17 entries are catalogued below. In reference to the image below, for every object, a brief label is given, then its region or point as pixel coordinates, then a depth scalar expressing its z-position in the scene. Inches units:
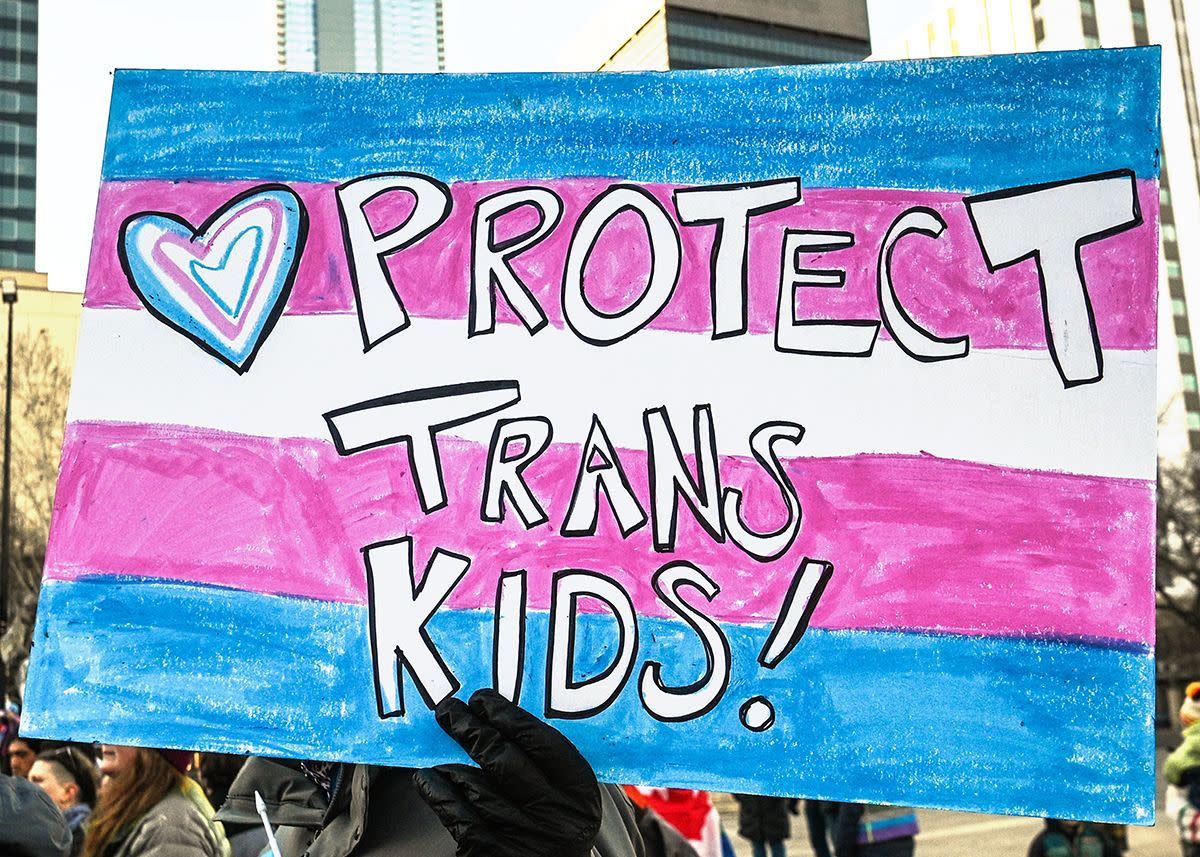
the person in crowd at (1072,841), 280.4
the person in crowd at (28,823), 83.0
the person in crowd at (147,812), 127.3
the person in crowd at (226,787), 142.5
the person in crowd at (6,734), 309.0
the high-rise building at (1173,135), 2513.5
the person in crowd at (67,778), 187.8
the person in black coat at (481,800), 63.2
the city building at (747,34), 3806.6
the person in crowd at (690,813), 207.0
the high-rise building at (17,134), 3722.9
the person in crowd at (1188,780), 273.6
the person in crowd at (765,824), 374.9
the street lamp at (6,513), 954.7
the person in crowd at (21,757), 244.8
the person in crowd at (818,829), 365.1
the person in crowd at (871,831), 281.8
